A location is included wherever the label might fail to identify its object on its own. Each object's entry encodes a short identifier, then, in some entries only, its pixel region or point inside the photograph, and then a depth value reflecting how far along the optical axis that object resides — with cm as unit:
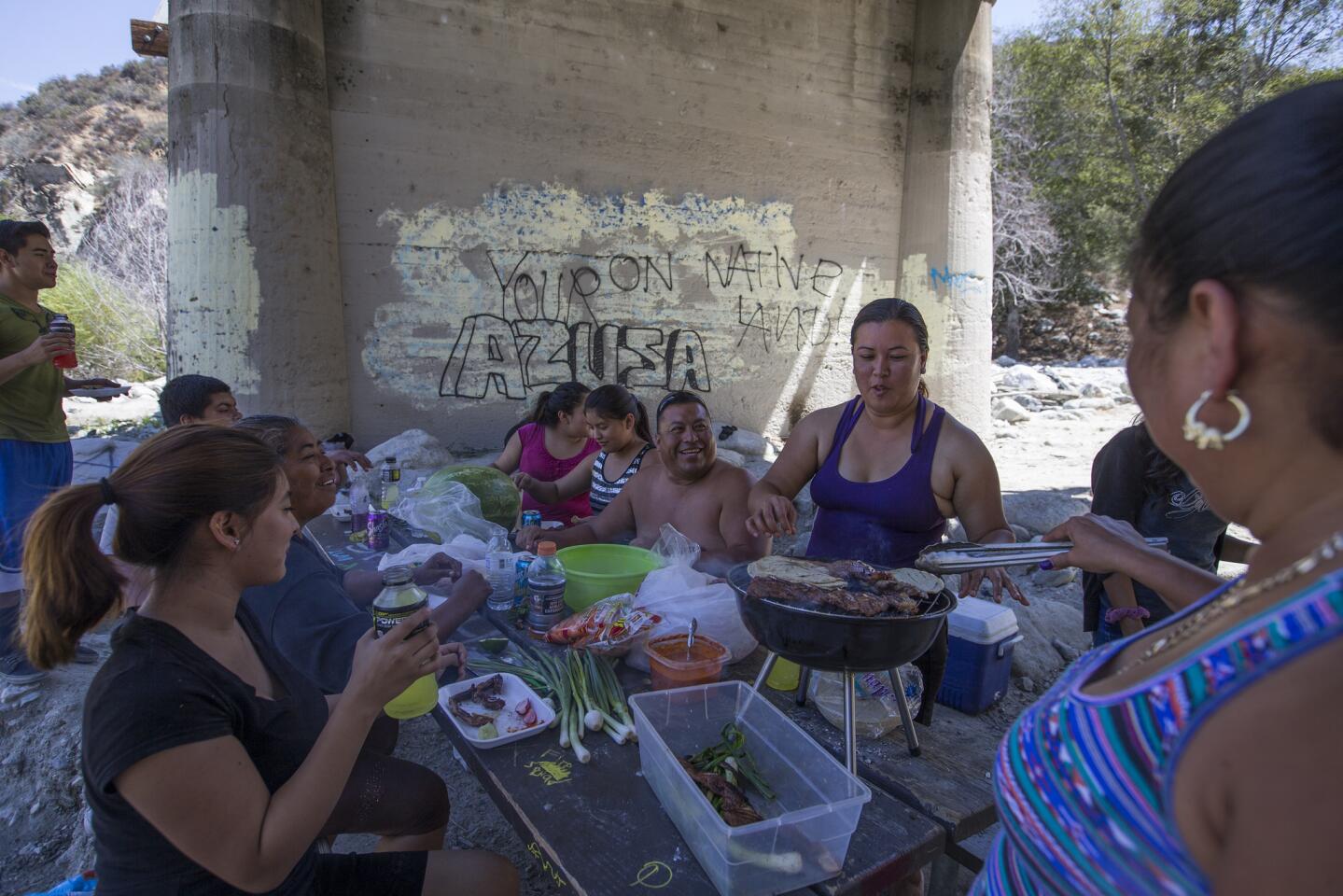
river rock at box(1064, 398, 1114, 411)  1320
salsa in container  220
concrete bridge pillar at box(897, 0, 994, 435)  852
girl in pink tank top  502
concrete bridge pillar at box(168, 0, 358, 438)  563
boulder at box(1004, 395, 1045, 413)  1344
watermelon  420
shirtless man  354
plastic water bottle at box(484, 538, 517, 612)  297
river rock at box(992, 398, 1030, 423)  1249
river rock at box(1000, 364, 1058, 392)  1424
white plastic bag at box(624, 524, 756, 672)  248
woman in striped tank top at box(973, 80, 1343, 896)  61
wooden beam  605
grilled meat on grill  188
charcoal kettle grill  174
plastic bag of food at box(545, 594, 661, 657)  244
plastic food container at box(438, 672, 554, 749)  202
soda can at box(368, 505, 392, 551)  375
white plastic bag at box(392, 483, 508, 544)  387
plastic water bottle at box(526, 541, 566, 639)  271
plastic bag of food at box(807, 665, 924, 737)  210
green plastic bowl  285
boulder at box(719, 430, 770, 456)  791
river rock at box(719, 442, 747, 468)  730
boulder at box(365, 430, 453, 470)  615
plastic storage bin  146
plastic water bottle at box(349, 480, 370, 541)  408
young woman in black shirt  133
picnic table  155
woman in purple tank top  279
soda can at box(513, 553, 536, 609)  290
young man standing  390
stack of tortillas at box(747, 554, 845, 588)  211
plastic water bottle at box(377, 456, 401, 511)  441
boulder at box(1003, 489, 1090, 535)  657
